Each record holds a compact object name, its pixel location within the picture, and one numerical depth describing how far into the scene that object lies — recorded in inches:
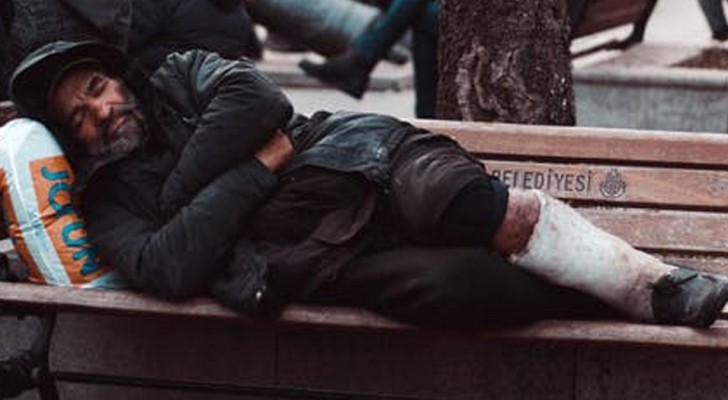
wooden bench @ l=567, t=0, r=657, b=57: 363.9
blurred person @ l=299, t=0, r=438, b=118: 323.6
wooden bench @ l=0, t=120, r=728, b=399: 198.7
